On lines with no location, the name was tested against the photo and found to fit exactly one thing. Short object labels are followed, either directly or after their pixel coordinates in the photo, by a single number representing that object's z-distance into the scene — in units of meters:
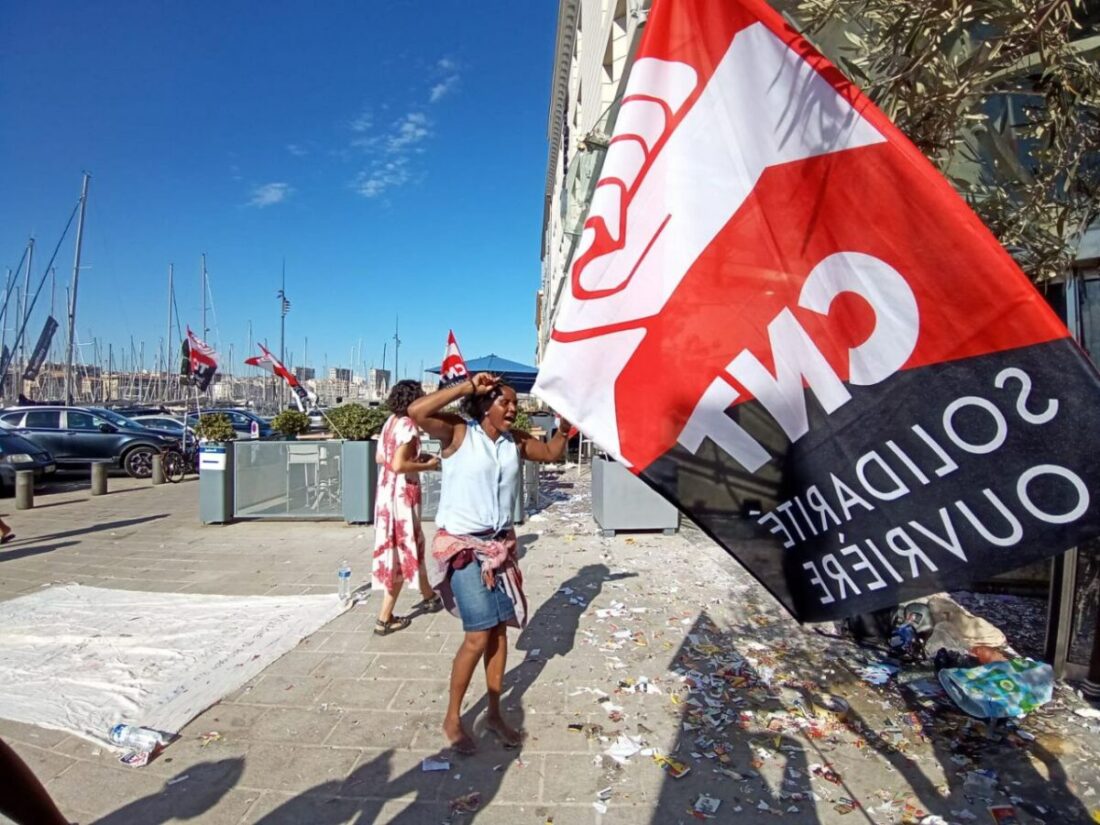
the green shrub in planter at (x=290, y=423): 11.02
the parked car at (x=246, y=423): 24.22
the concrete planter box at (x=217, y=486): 8.80
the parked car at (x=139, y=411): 25.87
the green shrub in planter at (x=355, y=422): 9.11
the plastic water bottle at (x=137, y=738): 3.08
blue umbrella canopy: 16.25
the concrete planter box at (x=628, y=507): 8.12
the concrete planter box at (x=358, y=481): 8.62
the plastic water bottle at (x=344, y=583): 5.41
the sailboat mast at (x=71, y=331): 29.17
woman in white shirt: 3.12
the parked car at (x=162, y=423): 19.38
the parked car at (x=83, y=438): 14.87
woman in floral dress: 4.75
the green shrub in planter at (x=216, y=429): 8.98
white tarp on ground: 3.54
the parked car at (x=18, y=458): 12.00
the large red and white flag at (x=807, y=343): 1.35
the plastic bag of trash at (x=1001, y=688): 3.28
